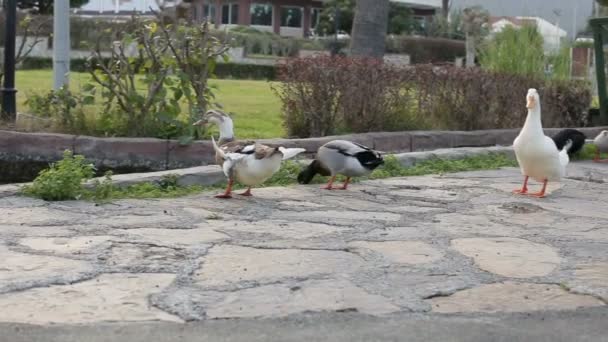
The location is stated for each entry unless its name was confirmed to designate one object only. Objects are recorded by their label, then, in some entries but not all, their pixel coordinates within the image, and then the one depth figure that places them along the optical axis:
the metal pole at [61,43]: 9.73
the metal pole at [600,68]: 12.37
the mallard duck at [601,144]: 10.13
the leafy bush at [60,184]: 6.05
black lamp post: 9.30
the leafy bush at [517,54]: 13.14
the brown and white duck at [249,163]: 6.33
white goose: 7.22
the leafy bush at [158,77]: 8.48
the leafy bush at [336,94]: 9.44
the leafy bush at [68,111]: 8.77
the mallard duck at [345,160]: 6.97
